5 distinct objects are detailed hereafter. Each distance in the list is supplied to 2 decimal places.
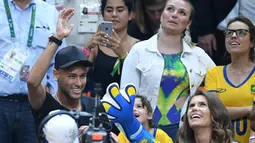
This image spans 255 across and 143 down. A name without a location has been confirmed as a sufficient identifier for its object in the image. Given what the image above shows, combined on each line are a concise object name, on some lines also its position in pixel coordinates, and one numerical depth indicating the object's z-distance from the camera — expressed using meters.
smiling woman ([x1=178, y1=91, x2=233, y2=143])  14.16
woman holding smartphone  17.25
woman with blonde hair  16.19
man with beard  14.24
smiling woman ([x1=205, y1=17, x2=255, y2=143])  16.28
